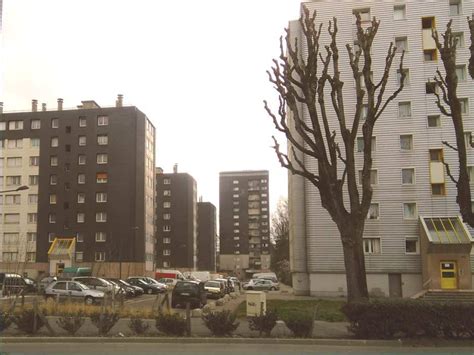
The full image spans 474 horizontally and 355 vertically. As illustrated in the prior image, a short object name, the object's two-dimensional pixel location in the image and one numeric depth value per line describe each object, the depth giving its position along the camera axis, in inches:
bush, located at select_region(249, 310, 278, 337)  604.7
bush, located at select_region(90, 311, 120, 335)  607.1
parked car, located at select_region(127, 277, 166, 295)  1989.3
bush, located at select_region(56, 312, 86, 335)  603.4
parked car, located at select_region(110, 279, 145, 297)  1744.6
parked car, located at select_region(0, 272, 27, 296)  1130.8
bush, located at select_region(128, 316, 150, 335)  611.5
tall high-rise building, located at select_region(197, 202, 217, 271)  5359.3
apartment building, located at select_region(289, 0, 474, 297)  1626.5
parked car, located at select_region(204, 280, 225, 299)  1738.4
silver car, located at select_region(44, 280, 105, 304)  1266.0
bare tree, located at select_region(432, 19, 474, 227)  681.0
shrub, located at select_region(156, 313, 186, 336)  605.6
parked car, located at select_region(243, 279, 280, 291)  2388.0
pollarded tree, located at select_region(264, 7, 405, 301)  729.6
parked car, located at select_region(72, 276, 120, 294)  1470.5
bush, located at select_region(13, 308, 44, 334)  610.6
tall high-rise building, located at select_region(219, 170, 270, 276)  6112.2
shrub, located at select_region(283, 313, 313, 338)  604.1
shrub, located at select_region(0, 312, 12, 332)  615.2
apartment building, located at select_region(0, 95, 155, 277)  2910.9
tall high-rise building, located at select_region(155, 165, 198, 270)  4483.3
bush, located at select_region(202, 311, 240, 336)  608.4
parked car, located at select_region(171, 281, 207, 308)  1251.2
